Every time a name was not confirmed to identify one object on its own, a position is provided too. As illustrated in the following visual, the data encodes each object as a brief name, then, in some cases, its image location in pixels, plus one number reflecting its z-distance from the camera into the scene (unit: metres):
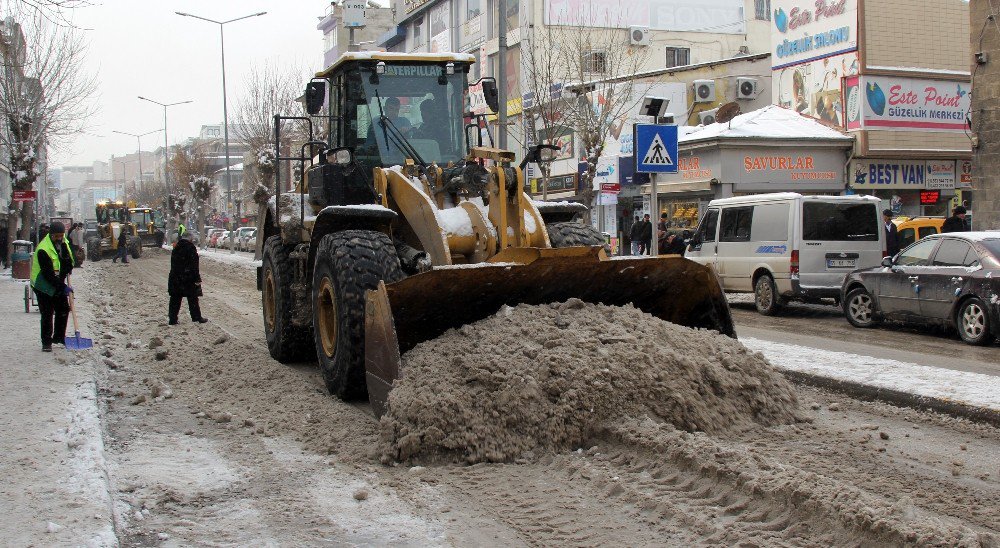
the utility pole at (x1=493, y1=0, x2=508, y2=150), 20.04
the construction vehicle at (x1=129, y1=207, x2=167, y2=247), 51.75
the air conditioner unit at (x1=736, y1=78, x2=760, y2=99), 34.00
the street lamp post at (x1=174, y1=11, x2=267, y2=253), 46.88
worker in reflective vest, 11.31
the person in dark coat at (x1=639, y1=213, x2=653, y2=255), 24.03
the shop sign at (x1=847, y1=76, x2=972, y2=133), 27.06
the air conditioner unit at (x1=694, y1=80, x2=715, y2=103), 34.16
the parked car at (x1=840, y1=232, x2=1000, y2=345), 12.32
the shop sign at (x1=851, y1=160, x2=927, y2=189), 27.84
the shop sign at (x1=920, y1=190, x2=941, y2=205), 28.64
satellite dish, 30.53
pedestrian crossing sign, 13.63
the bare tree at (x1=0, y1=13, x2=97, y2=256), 32.12
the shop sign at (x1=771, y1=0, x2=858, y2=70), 26.97
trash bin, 23.34
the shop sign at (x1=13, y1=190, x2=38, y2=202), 30.84
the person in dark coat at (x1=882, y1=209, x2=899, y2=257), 19.42
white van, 15.87
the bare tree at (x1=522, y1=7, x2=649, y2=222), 25.44
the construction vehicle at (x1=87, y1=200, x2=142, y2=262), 45.31
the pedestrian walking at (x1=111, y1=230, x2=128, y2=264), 41.03
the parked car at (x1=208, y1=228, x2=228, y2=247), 68.69
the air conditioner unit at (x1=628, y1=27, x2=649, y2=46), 41.57
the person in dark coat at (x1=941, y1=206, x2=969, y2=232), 18.34
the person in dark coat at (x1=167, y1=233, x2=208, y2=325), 15.20
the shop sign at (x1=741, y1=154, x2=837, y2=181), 27.38
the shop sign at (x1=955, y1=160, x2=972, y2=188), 29.09
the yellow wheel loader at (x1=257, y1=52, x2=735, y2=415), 7.09
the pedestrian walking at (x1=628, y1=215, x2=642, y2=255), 24.42
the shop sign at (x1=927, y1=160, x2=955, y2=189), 28.55
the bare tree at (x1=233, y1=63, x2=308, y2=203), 45.66
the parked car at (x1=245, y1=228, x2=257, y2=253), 59.00
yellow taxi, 21.60
